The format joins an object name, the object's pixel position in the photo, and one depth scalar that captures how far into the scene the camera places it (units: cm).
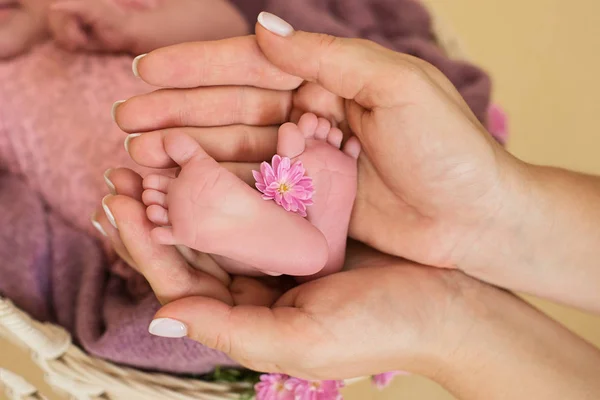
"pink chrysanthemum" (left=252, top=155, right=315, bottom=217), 60
